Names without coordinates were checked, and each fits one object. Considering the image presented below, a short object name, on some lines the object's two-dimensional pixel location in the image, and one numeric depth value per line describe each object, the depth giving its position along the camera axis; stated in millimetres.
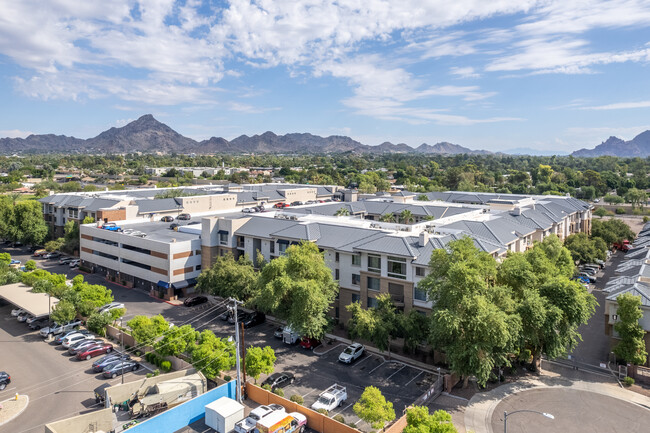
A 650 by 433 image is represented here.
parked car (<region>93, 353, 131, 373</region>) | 36875
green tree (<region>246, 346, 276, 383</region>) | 32344
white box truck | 28797
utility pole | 31531
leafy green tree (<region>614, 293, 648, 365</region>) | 35781
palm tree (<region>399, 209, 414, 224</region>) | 73625
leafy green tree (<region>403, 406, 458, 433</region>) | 21594
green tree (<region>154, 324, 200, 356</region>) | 35406
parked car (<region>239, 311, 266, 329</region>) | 47125
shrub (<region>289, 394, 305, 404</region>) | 31125
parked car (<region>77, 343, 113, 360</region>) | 39281
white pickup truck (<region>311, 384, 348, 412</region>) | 30969
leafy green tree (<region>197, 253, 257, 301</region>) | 46531
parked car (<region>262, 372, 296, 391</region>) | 34031
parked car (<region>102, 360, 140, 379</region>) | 35938
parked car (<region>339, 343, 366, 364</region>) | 38531
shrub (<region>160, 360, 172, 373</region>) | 35219
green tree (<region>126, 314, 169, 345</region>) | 37469
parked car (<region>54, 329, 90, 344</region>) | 42481
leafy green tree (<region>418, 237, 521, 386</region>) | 30859
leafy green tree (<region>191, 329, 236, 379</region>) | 32938
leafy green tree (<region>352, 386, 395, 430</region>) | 26281
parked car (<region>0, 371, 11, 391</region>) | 34375
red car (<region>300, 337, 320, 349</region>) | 41594
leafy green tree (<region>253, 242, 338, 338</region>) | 38219
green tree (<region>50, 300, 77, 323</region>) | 42625
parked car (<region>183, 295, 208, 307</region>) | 53688
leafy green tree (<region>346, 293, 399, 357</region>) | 36344
